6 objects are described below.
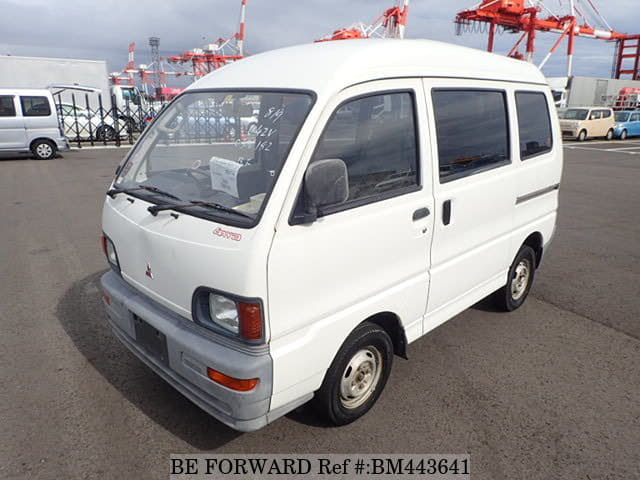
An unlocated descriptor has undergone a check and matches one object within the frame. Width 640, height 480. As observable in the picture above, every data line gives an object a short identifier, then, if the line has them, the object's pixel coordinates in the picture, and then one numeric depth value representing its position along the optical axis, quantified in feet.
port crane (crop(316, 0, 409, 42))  115.75
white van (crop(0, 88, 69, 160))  42.19
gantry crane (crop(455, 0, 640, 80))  129.59
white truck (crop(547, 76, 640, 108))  100.32
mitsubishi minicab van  6.73
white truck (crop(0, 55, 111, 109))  64.64
